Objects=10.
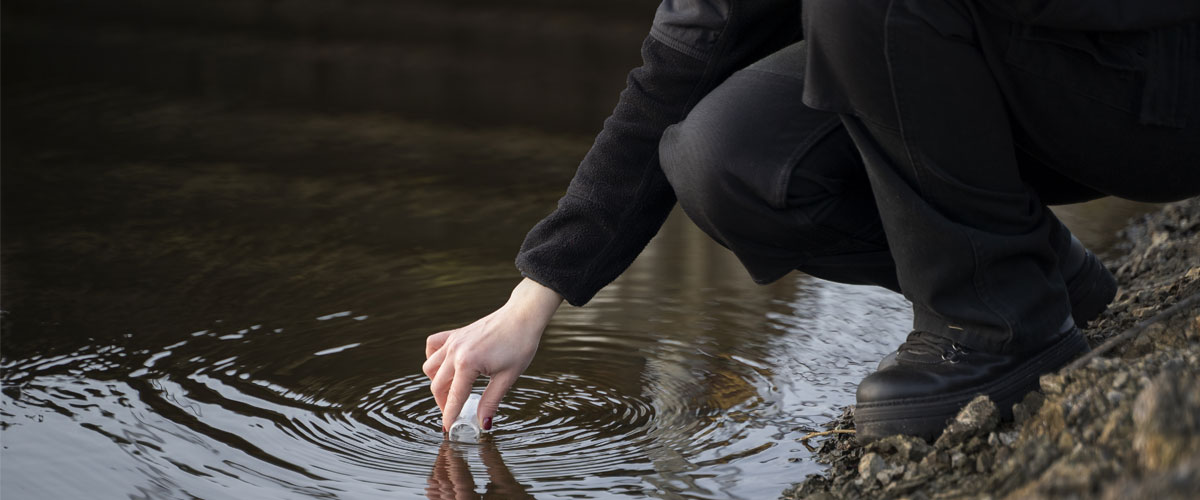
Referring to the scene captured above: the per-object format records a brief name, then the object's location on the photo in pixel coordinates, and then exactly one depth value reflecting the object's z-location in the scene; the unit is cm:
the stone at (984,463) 286
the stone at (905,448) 293
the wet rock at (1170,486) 243
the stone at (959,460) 290
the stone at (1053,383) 286
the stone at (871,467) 296
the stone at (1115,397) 275
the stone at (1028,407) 292
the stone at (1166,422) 252
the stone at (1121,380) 278
